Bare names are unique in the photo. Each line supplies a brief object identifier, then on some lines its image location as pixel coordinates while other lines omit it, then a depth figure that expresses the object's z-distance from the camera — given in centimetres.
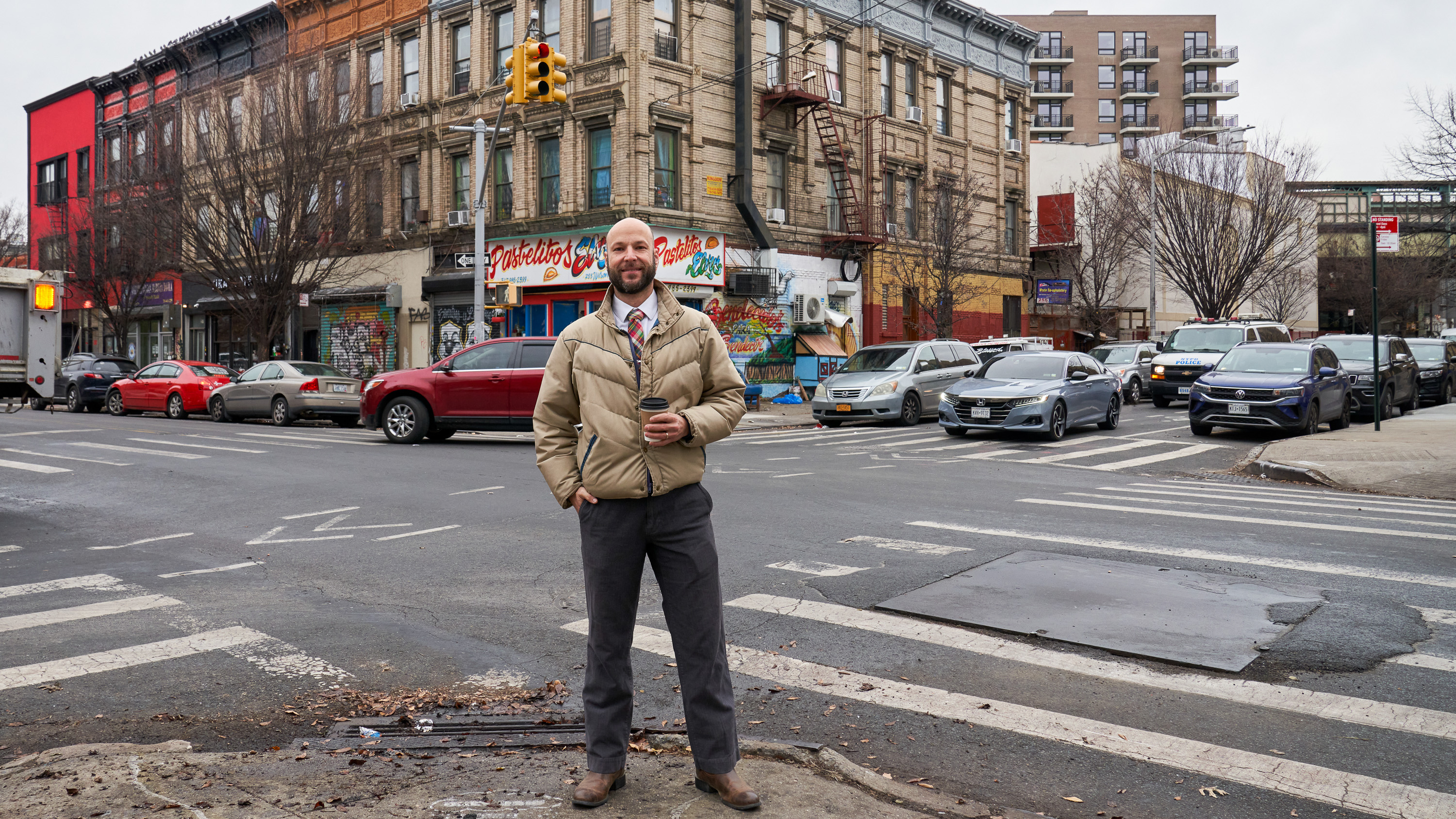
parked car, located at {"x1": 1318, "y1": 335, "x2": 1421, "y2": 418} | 2169
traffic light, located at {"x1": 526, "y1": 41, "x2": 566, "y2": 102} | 1695
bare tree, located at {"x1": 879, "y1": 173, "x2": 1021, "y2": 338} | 3462
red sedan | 2703
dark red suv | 1739
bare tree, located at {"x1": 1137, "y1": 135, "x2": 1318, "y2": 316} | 4097
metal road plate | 566
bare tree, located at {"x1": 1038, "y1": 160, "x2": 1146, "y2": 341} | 4325
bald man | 369
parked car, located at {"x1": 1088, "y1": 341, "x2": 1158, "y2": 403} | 2966
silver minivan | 2231
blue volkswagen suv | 1805
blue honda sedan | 1828
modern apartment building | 8531
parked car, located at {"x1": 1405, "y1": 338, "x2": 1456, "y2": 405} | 2644
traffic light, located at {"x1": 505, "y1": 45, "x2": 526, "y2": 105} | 1769
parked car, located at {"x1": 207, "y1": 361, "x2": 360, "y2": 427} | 2364
